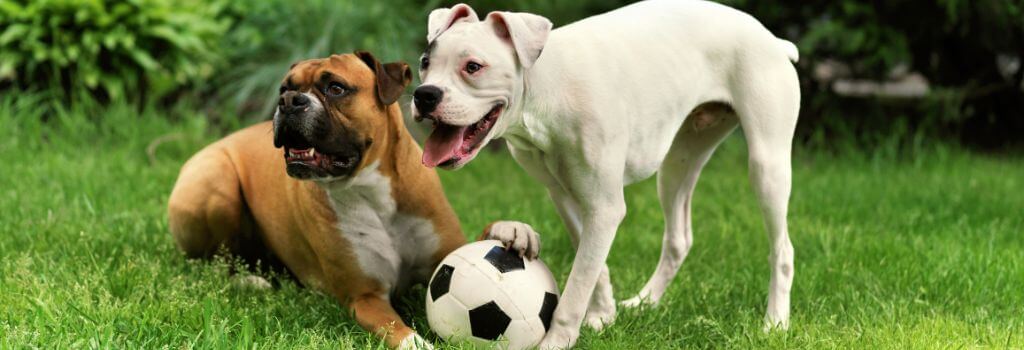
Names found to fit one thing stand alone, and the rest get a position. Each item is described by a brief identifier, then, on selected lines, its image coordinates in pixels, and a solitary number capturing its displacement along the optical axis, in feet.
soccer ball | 11.46
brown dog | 11.73
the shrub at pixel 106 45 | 24.38
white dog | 10.46
